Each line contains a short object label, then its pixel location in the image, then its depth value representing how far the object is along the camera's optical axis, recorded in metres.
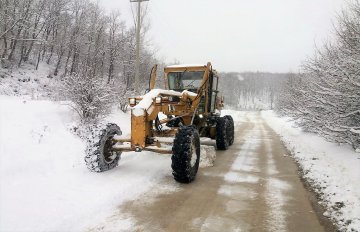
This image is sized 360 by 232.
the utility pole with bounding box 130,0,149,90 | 20.66
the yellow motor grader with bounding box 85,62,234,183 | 7.05
